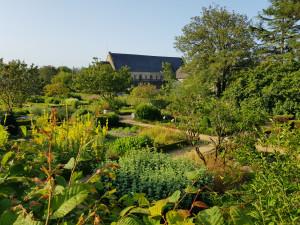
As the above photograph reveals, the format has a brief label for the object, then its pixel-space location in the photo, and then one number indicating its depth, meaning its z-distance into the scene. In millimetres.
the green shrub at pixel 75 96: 29691
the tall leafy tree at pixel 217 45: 23189
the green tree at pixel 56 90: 27977
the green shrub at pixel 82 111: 15227
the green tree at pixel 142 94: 23966
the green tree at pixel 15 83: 15913
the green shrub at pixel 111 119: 14399
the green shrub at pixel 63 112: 14758
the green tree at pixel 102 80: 22802
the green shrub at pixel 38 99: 24938
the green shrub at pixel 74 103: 20634
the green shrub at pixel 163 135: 10569
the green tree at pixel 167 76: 22872
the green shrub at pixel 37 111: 15500
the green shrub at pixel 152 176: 4826
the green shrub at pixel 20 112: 17509
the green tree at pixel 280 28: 22415
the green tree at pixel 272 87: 14364
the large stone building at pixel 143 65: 50228
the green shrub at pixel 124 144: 8344
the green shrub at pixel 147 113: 16418
